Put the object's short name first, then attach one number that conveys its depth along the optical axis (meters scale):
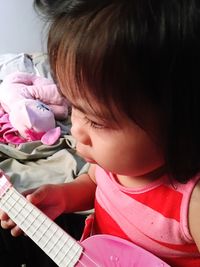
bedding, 1.00
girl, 0.41
